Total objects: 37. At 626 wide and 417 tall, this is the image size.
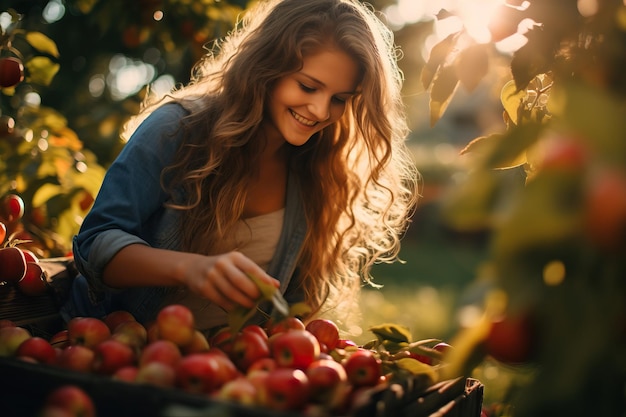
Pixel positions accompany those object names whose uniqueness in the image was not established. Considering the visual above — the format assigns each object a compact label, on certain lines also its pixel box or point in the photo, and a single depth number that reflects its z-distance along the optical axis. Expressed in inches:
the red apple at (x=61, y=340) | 57.8
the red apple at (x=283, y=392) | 42.2
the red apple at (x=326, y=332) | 61.7
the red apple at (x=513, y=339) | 38.6
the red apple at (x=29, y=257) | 73.4
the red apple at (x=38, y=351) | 50.9
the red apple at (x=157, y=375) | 44.0
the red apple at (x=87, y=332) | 55.1
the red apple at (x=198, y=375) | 44.1
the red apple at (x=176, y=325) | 51.4
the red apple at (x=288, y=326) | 56.8
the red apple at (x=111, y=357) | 48.8
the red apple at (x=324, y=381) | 44.7
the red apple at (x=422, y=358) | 59.4
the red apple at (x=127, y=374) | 45.7
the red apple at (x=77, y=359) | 49.4
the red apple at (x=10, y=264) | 67.7
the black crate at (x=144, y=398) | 37.7
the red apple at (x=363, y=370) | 50.7
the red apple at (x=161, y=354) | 46.8
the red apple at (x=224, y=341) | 53.4
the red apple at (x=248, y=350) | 51.1
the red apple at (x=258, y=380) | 42.7
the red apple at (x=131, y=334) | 52.1
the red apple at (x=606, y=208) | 31.6
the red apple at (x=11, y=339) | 53.8
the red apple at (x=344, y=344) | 62.9
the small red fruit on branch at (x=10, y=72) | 81.9
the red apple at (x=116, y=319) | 62.0
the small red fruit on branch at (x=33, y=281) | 71.2
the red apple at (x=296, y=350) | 49.4
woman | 73.6
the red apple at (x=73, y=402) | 39.4
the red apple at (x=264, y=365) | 47.7
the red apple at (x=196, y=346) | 51.9
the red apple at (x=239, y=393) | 41.1
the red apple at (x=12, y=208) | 81.9
